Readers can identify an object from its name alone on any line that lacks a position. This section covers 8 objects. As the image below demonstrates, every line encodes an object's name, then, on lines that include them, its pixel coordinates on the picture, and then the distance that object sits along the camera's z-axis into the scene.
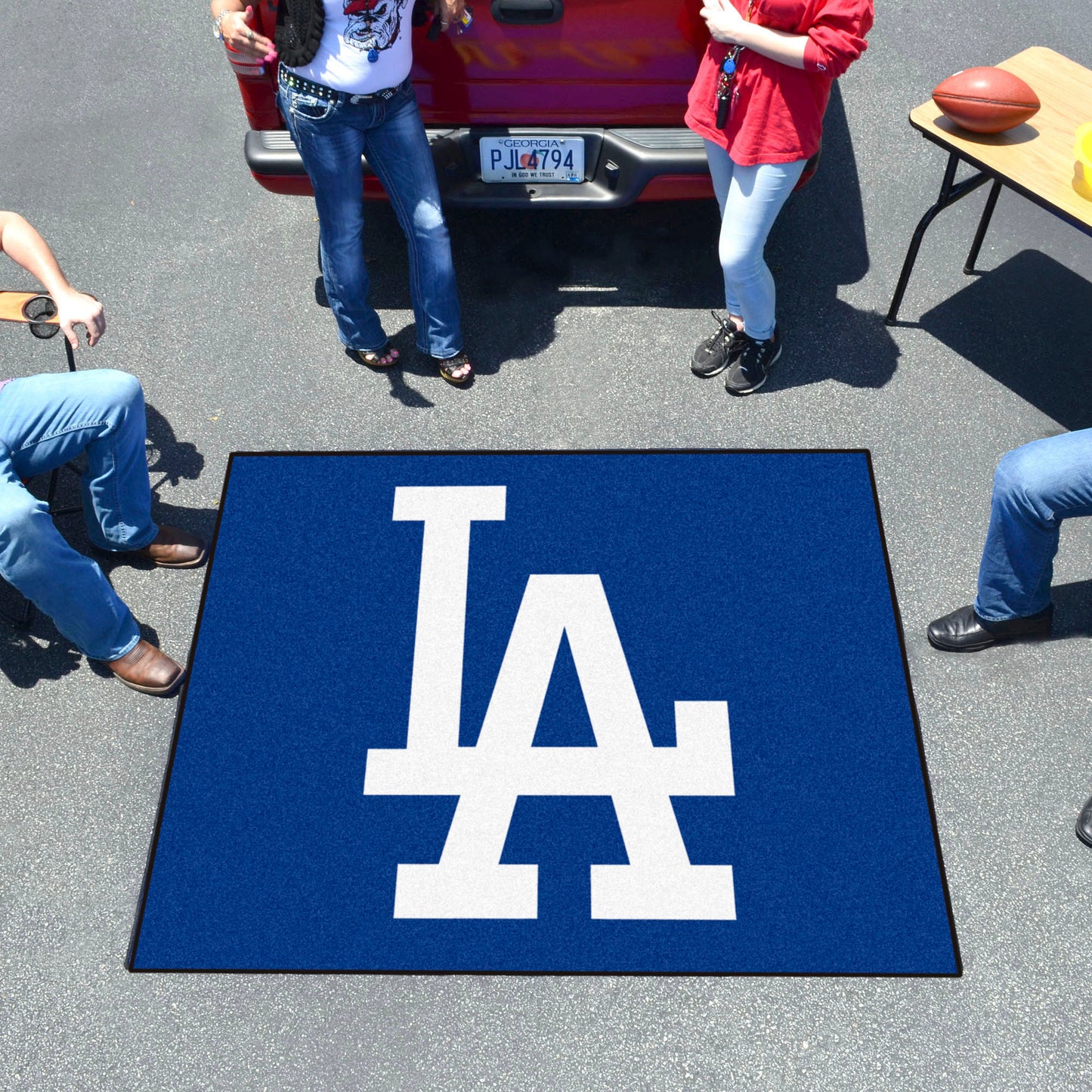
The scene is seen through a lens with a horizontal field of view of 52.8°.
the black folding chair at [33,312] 3.14
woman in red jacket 2.88
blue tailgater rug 2.86
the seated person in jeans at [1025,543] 2.88
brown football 3.30
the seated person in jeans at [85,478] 2.96
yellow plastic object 3.21
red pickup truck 3.46
